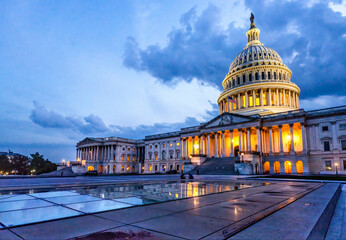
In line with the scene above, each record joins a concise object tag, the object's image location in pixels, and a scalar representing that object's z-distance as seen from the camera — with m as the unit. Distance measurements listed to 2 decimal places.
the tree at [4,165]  113.40
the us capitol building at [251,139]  56.25
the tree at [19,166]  119.76
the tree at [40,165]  116.38
